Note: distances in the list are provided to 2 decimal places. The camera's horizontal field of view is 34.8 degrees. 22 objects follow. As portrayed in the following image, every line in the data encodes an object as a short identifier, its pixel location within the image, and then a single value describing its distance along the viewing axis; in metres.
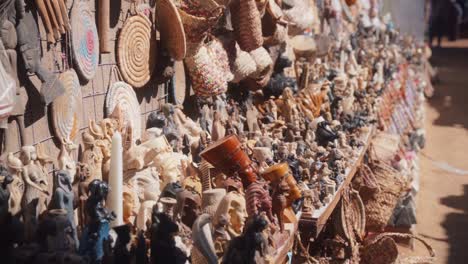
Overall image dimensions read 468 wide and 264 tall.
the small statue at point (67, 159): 2.01
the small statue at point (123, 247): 1.61
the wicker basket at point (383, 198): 4.41
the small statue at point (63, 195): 1.80
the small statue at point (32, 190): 1.77
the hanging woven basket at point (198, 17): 2.82
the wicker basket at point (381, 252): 3.89
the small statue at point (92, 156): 2.14
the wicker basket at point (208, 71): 3.10
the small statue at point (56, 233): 1.61
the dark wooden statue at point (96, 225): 1.66
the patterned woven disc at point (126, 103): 2.55
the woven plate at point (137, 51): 2.63
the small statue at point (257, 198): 2.17
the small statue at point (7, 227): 1.56
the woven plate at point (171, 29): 2.77
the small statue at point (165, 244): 1.68
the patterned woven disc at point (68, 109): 2.18
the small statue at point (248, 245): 1.77
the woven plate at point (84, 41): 2.27
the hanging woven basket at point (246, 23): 3.48
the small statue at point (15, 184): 1.77
